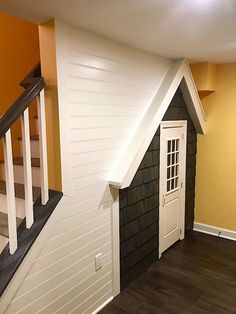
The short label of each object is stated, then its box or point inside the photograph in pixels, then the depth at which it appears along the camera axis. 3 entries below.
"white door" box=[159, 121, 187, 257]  3.29
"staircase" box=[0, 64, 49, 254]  1.63
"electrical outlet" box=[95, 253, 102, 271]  2.41
